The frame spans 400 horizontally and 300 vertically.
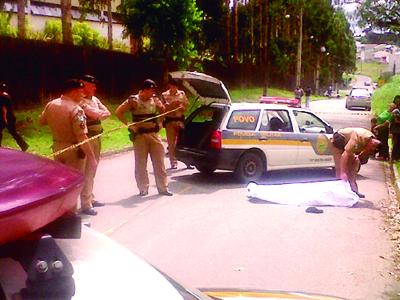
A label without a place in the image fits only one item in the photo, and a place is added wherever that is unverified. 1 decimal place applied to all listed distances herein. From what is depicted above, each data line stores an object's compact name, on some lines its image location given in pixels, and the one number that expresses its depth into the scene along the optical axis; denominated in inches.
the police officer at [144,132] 403.5
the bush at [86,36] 1306.2
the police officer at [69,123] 320.5
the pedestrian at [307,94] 1652.4
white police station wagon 475.5
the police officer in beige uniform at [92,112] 353.1
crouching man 407.2
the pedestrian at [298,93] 1628.7
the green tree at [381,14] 1157.7
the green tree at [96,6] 1177.4
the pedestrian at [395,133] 652.0
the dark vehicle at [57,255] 61.1
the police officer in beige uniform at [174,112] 505.7
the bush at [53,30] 1232.6
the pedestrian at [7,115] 552.3
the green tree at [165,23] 1052.5
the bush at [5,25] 1055.6
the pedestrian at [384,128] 662.5
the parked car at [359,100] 1707.7
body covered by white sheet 406.0
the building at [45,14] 1471.5
